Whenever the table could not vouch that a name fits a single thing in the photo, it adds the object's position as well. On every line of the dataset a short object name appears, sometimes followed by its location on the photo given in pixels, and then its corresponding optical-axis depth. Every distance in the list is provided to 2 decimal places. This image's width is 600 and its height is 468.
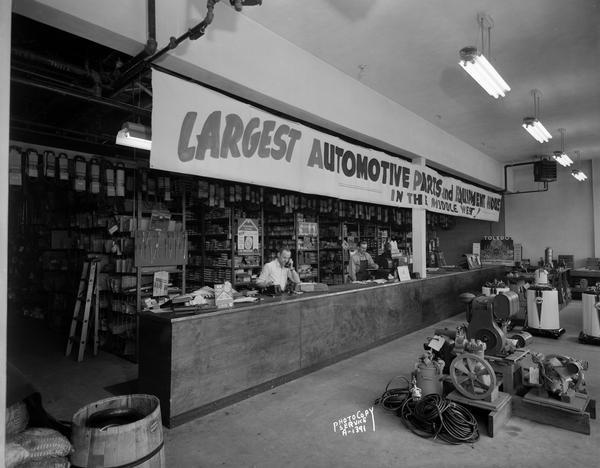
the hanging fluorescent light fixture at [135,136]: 3.76
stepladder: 5.16
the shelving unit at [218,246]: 6.78
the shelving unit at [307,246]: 7.96
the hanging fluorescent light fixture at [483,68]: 3.41
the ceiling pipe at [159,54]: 2.62
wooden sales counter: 3.25
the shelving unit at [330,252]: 8.86
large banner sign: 3.00
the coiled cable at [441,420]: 2.96
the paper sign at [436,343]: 3.77
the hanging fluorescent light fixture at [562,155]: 7.65
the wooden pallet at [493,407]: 3.04
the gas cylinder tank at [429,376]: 3.47
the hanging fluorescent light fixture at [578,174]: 9.14
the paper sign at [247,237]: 6.80
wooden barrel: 1.64
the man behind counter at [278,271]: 5.73
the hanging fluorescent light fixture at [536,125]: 5.65
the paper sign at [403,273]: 6.23
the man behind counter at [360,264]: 7.83
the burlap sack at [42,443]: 1.59
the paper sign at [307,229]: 8.00
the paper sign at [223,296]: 3.66
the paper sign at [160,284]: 5.06
